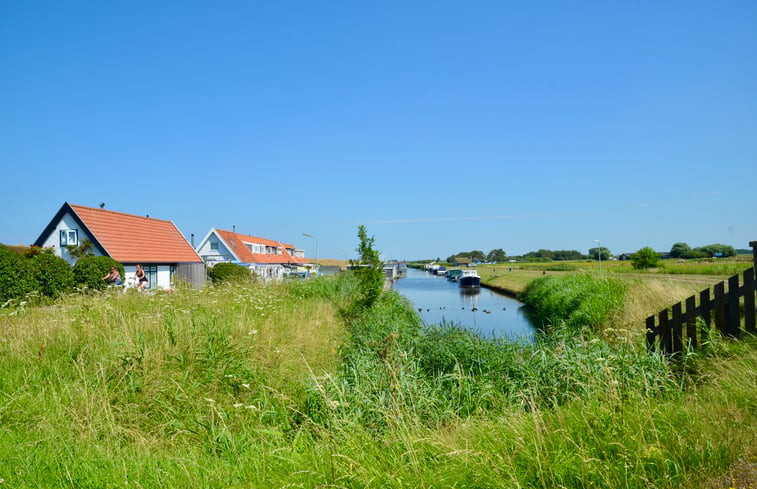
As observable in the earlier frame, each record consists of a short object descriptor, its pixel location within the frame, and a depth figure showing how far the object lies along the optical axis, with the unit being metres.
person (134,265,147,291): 11.51
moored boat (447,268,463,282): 77.99
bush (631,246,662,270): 49.50
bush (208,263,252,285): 30.17
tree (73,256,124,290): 21.69
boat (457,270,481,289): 59.44
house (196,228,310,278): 47.22
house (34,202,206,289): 27.62
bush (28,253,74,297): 18.80
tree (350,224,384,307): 14.41
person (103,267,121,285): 14.14
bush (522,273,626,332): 16.16
